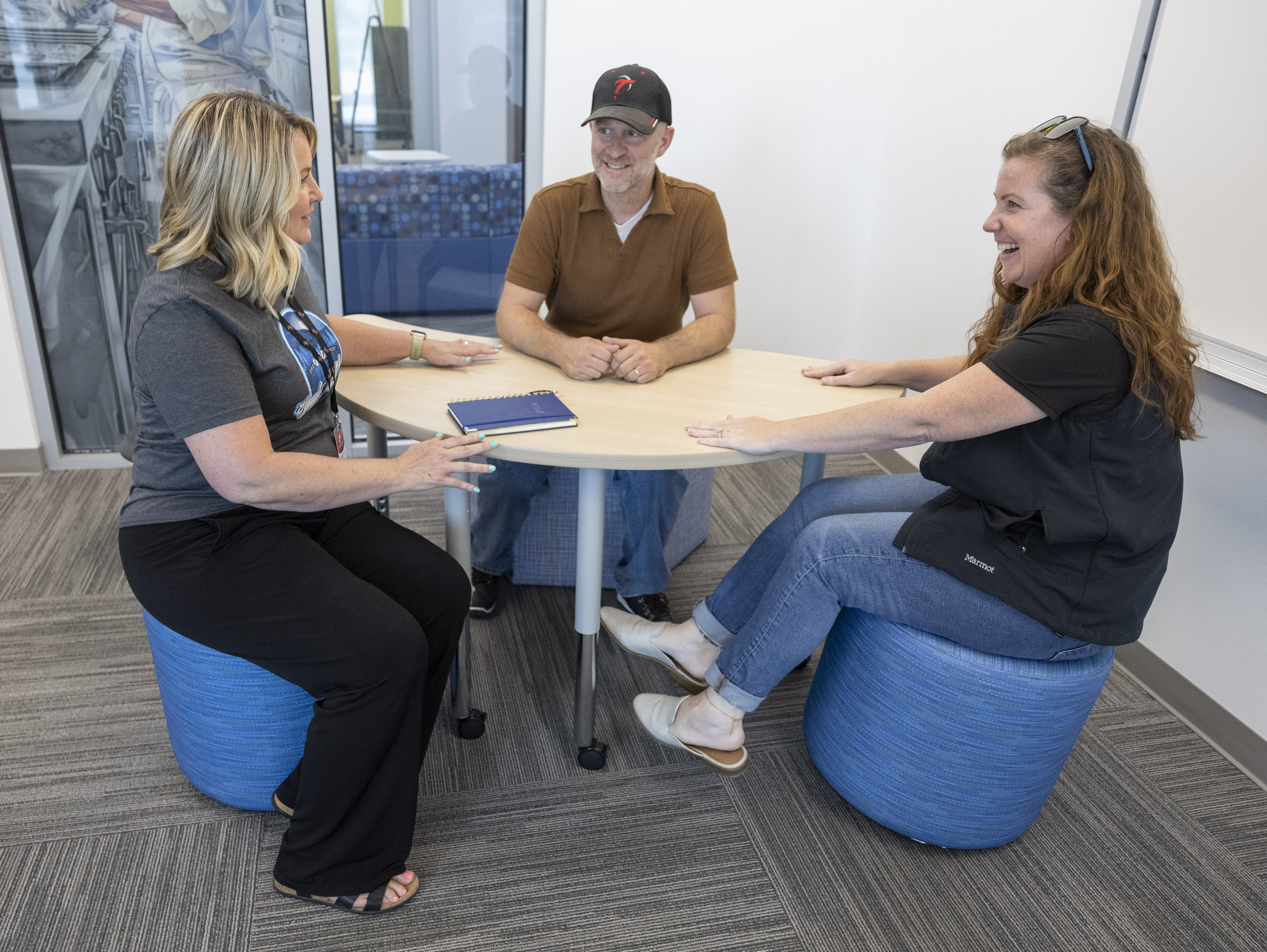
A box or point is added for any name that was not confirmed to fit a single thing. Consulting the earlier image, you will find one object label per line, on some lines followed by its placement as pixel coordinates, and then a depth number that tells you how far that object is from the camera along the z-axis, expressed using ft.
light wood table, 5.11
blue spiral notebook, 5.22
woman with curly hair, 4.56
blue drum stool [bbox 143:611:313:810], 5.06
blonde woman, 4.42
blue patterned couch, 9.88
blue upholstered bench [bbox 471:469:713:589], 7.76
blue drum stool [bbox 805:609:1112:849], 5.08
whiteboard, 5.96
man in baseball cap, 6.64
